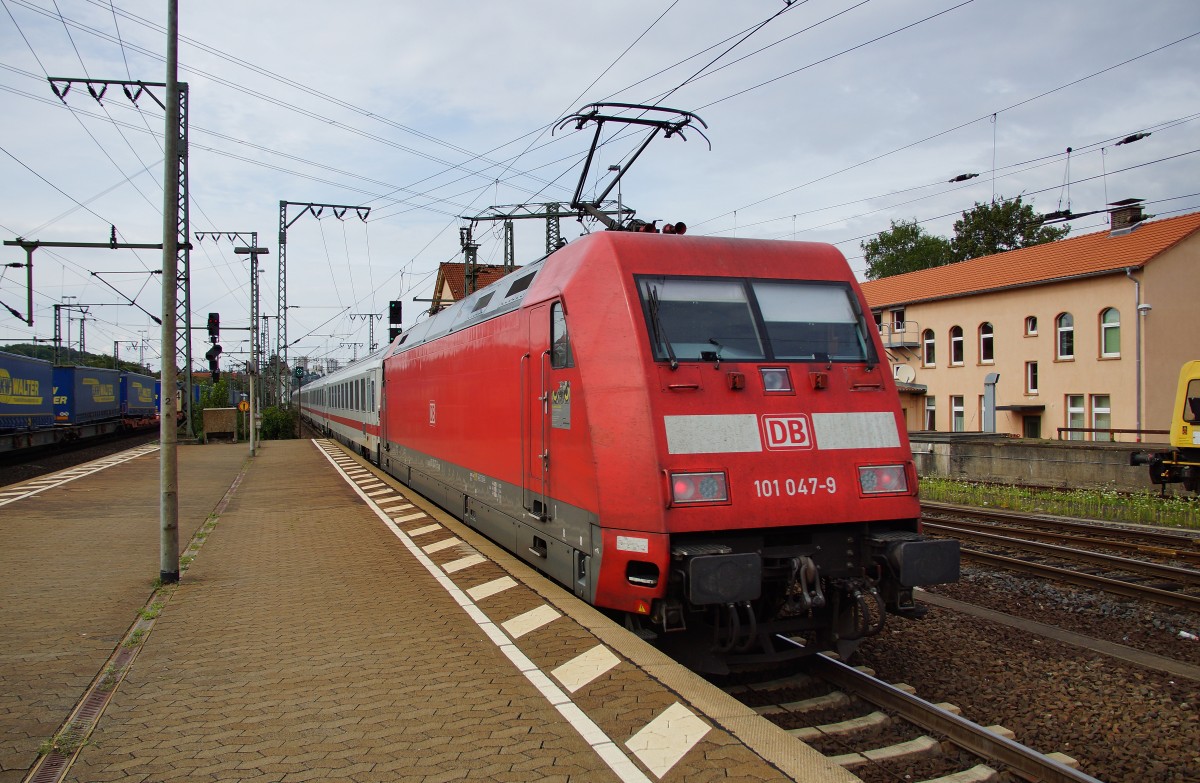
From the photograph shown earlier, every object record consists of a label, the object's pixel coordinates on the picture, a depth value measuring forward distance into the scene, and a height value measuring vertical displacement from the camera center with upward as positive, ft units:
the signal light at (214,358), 85.06 +4.27
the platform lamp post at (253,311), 94.27 +10.08
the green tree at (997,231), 185.98 +35.74
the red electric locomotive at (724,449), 18.34 -1.21
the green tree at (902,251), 216.74 +37.04
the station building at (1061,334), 89.51 +6.87
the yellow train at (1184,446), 54.13 -3.54
